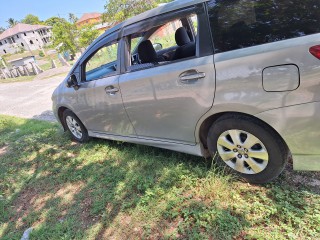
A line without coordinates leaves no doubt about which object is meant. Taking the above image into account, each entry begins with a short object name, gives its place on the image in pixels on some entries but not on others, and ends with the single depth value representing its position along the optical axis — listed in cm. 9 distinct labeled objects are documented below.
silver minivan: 217
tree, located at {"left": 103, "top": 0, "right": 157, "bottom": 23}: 2400
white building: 7569
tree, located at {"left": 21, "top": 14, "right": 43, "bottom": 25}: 9961
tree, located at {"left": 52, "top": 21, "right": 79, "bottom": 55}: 3190
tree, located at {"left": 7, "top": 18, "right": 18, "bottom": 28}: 10069
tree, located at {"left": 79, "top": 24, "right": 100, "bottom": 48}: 3042
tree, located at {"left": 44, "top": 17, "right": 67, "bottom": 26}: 8860
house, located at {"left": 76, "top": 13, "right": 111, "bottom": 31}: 8556
